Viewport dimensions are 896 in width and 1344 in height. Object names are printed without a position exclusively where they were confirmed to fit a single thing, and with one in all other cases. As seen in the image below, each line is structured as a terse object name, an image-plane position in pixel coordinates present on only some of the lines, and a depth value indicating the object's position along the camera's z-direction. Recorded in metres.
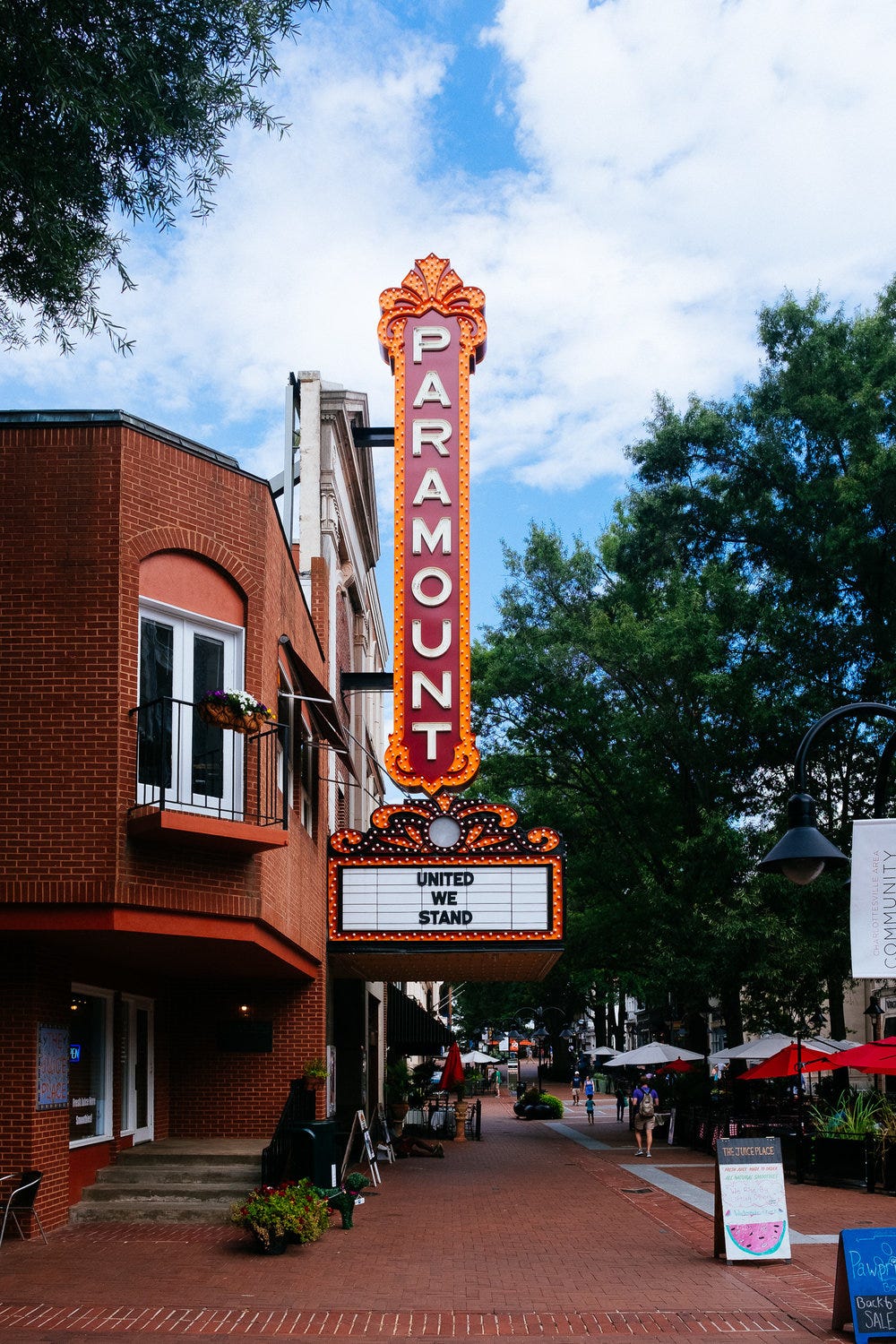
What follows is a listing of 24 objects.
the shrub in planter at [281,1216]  13.19
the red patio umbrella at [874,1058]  20.70
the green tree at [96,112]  10.37
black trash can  16.27
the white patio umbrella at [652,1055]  31.38
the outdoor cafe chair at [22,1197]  12.95
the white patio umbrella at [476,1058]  46.72
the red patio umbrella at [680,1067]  32.72
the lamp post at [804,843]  8.17
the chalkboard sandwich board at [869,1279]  9.49
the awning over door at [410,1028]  32.53
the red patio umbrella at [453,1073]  35.00
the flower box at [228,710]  12.80
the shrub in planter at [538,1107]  43.44
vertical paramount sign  19.19
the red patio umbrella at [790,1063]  24.27
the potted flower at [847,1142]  20.81
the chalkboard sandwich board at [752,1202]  12.68
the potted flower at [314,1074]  18.17
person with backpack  26.62
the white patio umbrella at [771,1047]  26.98
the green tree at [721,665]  27.62
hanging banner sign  7.66
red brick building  12.26
